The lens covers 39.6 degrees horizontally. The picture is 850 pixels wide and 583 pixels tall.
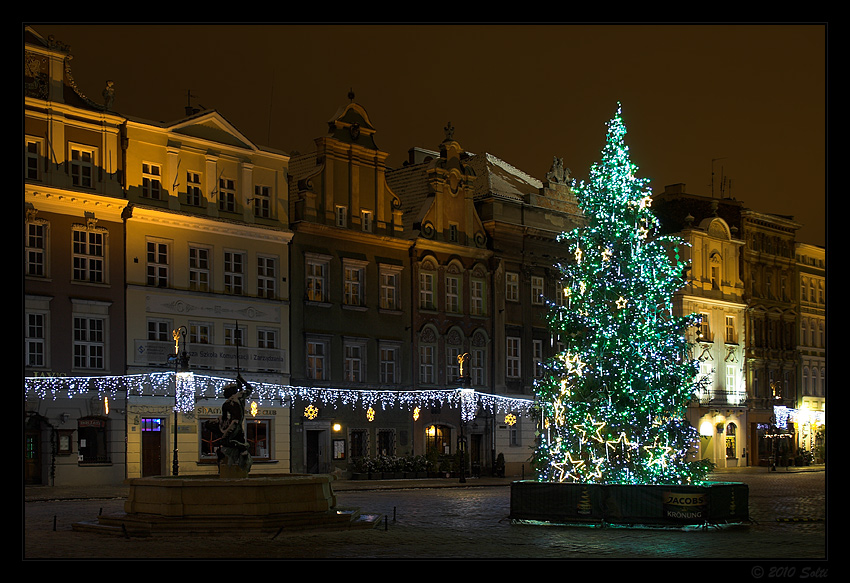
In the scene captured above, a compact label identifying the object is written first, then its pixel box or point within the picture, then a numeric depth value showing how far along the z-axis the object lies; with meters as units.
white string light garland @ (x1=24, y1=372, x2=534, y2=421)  40.66
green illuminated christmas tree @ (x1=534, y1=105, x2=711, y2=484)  26.44
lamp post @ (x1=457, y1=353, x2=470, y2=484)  45.81
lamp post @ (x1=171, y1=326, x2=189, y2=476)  39.44
